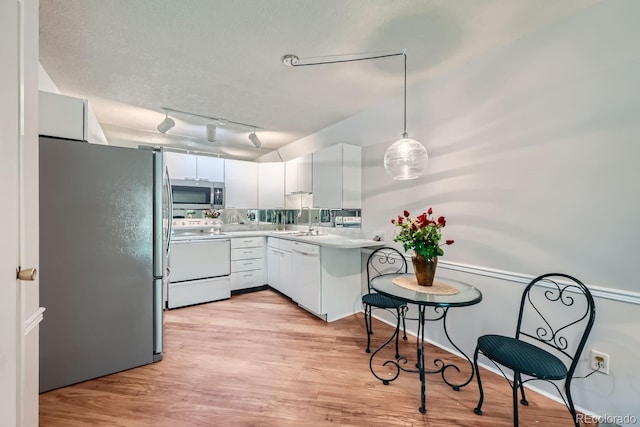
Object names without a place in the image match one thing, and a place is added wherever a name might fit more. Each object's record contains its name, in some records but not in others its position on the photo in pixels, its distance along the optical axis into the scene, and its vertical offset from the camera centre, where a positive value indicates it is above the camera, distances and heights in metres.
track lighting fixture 3.12 +1.16
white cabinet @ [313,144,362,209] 3.24 +0.44
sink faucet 4.20 -0.15
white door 0.90 +0.00
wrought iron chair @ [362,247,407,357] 2.39 -0.62
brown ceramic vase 1.85 -0.39
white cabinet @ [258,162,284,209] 4.61 +0.47
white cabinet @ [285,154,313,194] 3.88 +0.57
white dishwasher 3.02 -0.78
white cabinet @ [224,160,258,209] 4.50 +0.48
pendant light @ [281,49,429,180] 2.00 +0.46
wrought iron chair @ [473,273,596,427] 1.44 -0.79
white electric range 3.40 -0.75
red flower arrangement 1.77 -0.16
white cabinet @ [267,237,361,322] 3.02 -0.80
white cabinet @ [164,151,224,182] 3.96 +0.70
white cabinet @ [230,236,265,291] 3.96 -0.77
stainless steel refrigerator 1.86 -0.37
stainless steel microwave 3.98 +0.27
